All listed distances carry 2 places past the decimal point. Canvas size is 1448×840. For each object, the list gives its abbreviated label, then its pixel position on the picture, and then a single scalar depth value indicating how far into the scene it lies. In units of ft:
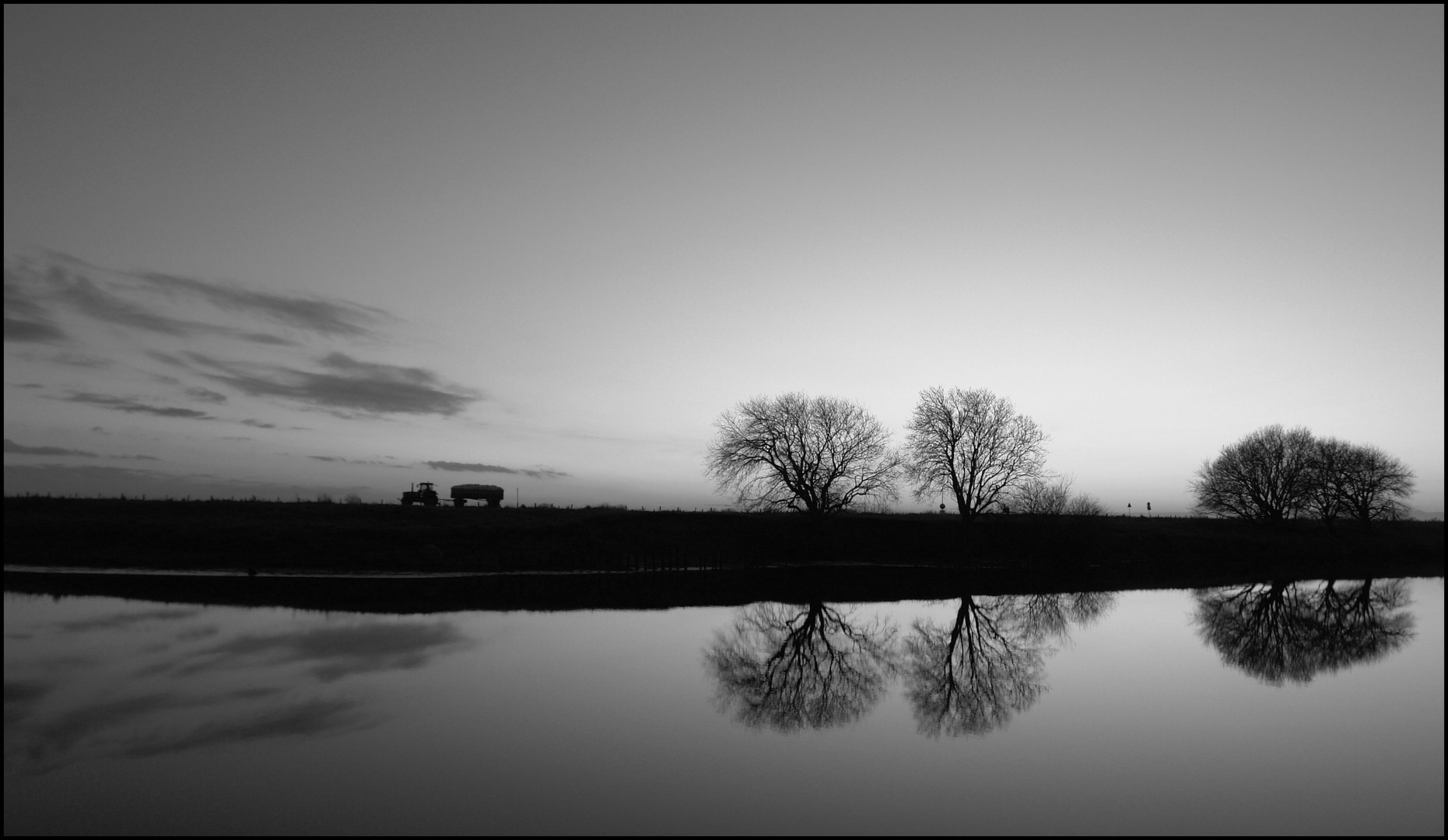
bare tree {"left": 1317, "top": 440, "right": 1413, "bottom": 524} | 291.99
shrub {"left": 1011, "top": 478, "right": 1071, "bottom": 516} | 220.64
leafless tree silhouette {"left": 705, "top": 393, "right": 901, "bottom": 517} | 213.05
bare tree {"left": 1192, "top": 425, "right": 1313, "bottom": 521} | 279.08
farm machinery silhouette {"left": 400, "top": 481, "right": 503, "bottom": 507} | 238.27
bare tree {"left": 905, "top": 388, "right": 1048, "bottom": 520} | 228.63
